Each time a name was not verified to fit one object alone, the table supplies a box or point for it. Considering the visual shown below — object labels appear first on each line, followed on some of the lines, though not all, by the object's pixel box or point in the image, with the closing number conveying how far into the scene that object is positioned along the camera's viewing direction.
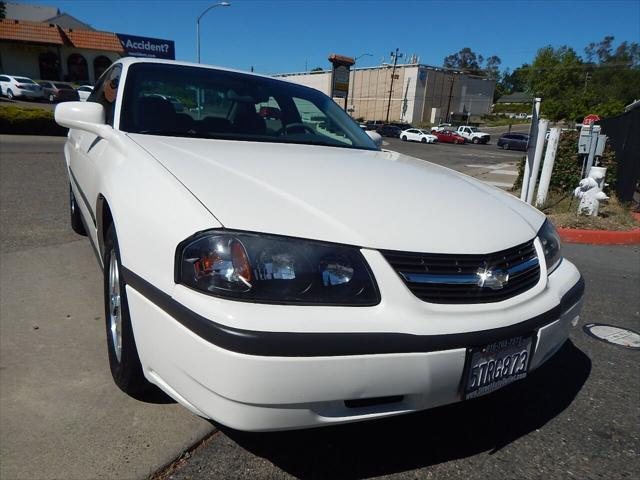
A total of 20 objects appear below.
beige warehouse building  67.81
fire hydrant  6.29
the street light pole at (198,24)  26.78
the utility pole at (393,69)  65.50
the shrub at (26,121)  14.70
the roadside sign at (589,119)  7.59
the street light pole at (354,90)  76.46
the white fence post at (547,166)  6.96
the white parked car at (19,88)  31.05
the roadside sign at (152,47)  37.81
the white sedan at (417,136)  40.25
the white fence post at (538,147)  6.59
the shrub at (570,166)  8.16
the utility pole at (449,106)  70.00
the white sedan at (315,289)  1.40
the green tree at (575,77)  82.19
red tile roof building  39.94
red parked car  42.69
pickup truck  42.94
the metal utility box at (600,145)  6.87
